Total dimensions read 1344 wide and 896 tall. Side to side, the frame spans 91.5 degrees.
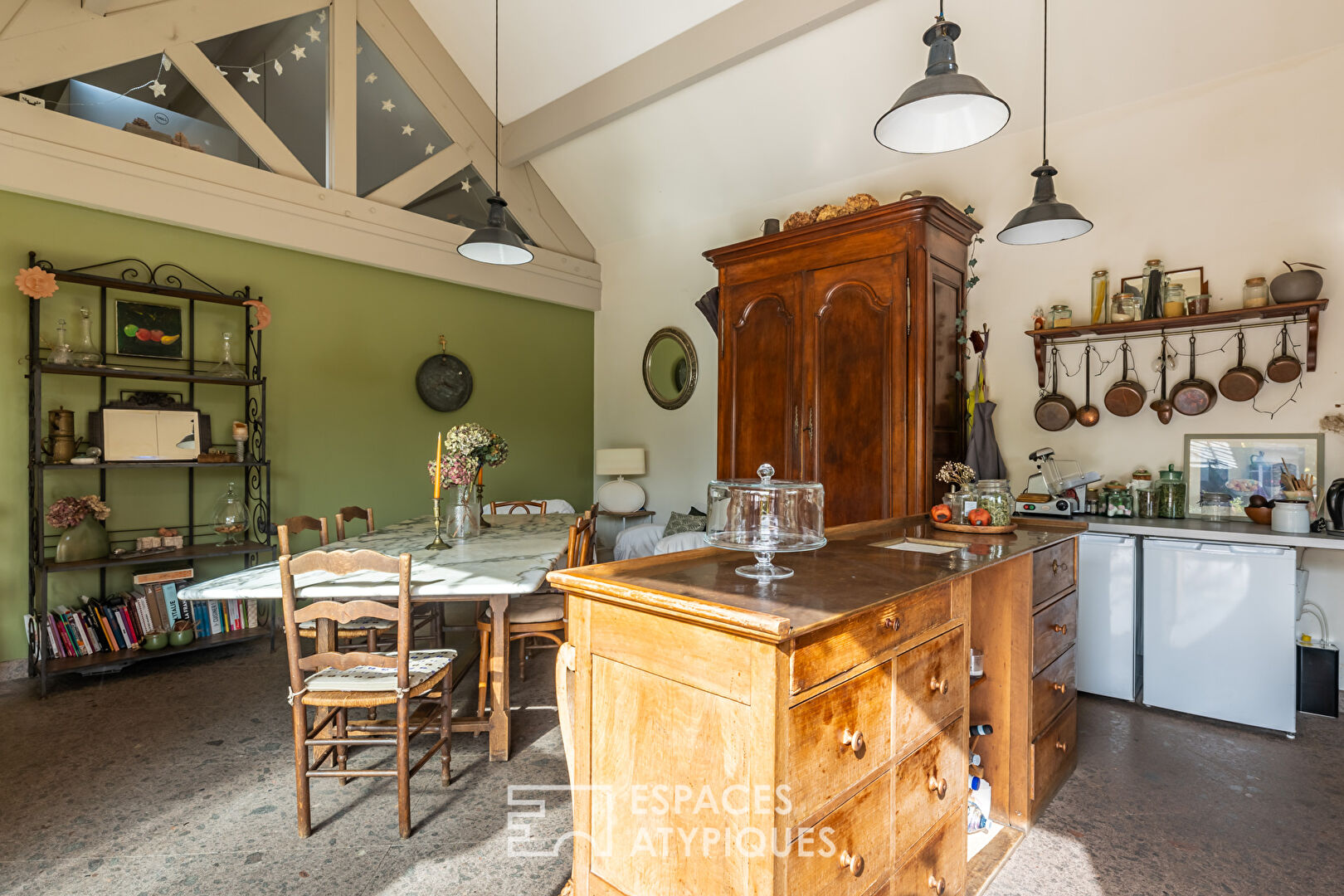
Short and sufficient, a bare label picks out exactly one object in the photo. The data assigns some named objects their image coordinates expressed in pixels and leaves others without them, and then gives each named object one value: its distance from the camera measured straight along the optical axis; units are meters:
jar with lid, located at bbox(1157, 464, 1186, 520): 3.33
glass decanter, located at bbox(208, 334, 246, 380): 4.02
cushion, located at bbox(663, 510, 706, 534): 4.86
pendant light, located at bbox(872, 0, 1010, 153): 1.98
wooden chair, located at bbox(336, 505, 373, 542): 3.30
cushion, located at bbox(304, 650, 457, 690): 2.06
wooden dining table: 2.13
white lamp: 5.61
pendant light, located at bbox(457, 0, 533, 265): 3.33
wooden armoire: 3.50
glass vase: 3.17
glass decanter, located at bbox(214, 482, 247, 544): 3.98
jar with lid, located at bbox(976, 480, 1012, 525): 2.34
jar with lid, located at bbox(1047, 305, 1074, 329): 3.64
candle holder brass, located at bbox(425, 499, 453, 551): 2.90
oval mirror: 5.55
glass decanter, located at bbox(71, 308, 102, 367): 3.54
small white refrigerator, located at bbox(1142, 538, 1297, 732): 2.71
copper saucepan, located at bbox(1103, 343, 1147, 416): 3.49
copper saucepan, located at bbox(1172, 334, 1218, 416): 3.29
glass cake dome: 1.46
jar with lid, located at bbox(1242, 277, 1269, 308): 3.07
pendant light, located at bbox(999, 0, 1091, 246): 2.70
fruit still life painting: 3.79
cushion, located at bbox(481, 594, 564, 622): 2.78
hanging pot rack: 3.00
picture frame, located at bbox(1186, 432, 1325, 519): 3.08
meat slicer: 3.34
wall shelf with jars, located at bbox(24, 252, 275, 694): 3.44
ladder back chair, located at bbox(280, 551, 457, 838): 1.95
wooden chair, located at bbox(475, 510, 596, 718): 2.77
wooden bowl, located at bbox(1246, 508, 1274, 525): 3.04
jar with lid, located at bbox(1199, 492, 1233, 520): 3.26
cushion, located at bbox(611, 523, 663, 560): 4.93
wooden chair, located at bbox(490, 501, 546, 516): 4.67
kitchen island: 1.14
